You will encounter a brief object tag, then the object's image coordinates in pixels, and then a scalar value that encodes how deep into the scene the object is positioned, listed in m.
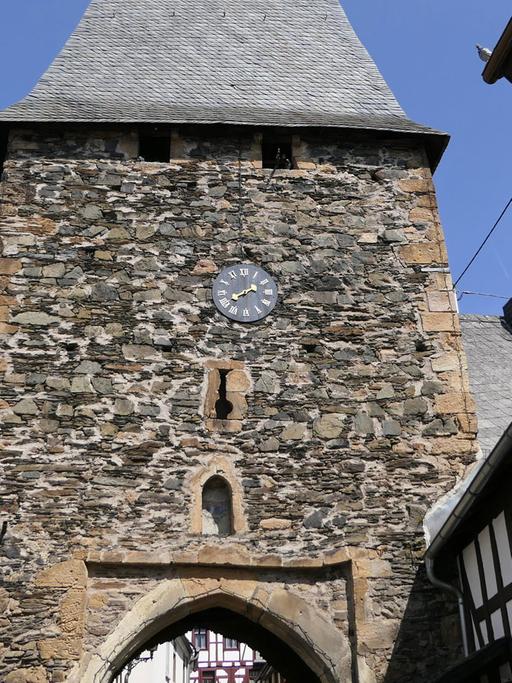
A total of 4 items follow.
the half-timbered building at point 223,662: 25.08
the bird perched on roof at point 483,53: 6.80
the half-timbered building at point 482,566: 5.71
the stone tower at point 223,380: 6.75
